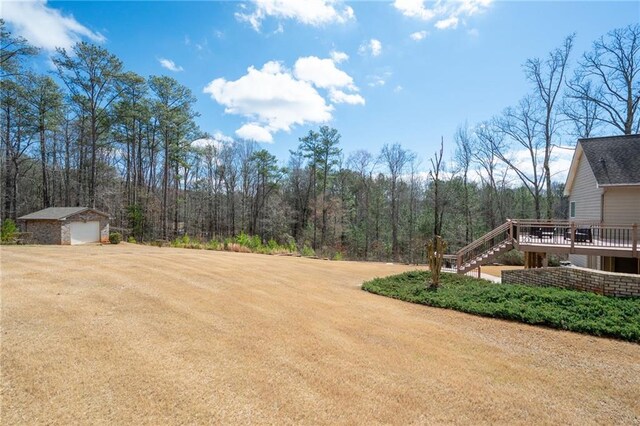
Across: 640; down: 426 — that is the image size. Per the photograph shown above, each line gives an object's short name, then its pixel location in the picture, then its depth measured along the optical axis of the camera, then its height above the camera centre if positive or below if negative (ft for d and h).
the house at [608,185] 35.60 +4.12
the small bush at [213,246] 63.93 -6.08
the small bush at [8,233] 55.88 -2.74
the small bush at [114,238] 65.82 -4.39
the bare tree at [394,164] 104.01 +19.50
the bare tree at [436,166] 79.81 +14.73
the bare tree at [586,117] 63.97 +22.53
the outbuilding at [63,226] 59.62 -1.53
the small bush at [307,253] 65.93 -7.88
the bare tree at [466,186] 89.10 +9.70
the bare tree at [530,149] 69.68 +16.73
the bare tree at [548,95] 64.80 +28.05
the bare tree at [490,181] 80.53 +11.23
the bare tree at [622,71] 57.57 +29.65
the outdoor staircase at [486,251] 35.88 -4.21
